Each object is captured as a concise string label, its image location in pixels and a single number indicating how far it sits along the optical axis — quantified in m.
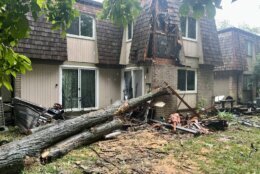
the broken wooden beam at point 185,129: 9.48
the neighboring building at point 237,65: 20.03
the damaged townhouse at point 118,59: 12.31
